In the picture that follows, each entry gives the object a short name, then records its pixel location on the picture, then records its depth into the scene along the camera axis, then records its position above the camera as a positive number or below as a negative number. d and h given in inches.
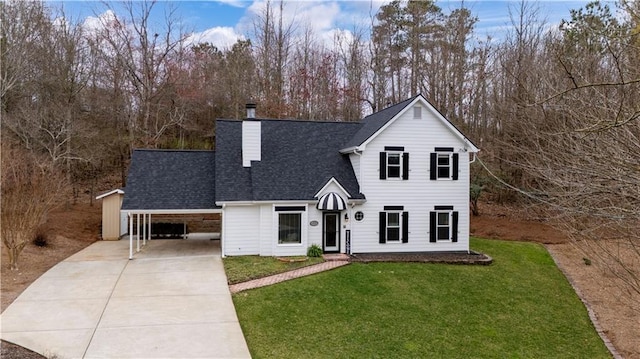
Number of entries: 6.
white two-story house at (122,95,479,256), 645.9 -10.5
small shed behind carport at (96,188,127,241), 788.6 -64.0
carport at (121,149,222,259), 636.7 -1.4
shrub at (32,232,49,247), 682.8 -94.2
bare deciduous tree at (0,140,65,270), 542.3 -27.3
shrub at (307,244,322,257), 644.1 -104.8
